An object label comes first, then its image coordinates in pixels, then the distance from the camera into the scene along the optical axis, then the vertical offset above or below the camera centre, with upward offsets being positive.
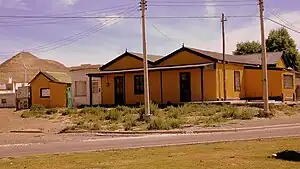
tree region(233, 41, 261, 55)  80.50 +7.32
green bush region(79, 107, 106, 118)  34.41 -1.22
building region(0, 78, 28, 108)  61.03 -0.55
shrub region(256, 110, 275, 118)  29.55 -1.36
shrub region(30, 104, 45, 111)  41.62 -1.11
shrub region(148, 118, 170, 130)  25.76 -1.67
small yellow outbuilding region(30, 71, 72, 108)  51.47 +0.43
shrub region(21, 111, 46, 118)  37.09 -1.44
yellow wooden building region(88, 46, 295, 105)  41.06 +1.28
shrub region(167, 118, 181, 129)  26.13 -1.64
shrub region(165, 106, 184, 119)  30.78 -1.20
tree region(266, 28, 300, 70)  76.13 +7.87
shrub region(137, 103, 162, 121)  30.74 -1.15
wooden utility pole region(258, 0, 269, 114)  29.45 +1.84
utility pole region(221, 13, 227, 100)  40.99 +1.31
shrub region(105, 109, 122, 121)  31.29 -1.35
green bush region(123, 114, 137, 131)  26.94 -1.63
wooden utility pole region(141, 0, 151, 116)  28.92 +1.89
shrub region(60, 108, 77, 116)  36.64 -1.26
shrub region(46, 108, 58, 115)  37.76 -1.25
